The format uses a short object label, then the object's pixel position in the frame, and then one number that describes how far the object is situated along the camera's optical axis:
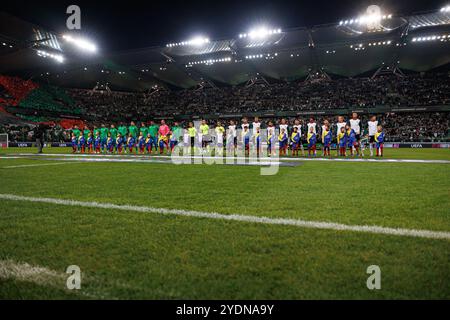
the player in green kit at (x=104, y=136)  19.67
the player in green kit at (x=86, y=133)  20.05
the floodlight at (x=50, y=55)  39.32
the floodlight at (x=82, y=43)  40.15
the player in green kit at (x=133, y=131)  18.69
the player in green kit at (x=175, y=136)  17.77
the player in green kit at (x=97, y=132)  19.19
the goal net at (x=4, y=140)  29.36
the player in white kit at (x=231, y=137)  17.04
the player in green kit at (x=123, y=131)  19.22
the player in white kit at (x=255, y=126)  16.08
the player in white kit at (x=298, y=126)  14.71
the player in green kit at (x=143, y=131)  18.19
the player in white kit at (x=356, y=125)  14.15
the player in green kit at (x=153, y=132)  17.97
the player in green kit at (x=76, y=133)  20.18
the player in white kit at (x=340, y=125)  14.44
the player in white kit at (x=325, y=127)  14.37
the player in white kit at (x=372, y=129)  14.45
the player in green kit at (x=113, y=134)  18.91
